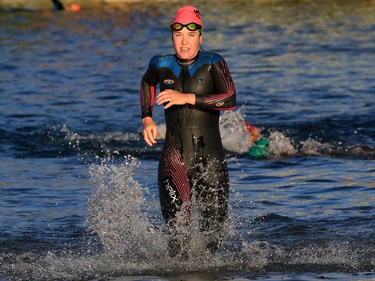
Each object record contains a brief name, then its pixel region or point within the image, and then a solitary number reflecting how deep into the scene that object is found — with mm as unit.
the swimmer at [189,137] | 17797
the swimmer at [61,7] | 93312
